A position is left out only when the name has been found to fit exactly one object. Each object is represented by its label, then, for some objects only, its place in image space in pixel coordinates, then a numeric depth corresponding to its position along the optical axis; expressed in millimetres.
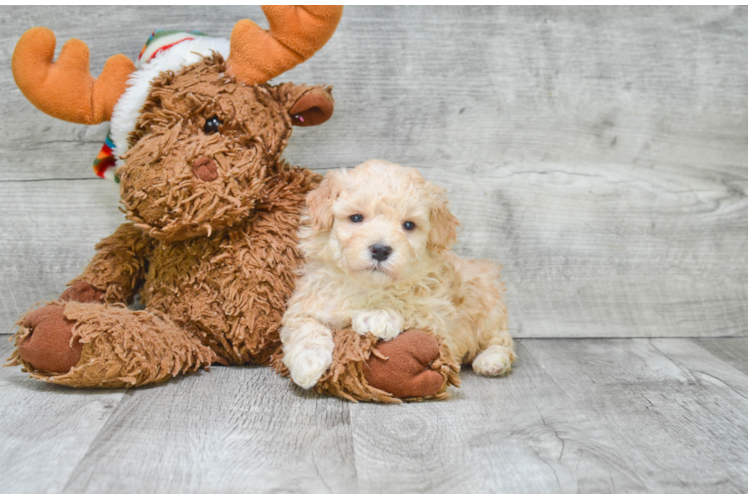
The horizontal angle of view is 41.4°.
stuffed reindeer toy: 731
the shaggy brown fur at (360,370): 728
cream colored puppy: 721
